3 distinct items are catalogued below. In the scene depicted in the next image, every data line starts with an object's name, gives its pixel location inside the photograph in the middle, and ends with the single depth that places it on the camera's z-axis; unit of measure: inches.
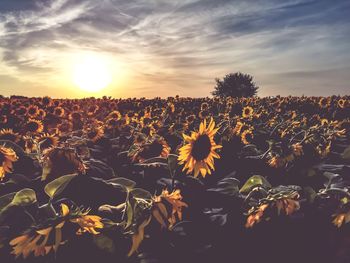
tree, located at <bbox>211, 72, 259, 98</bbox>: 2529.5
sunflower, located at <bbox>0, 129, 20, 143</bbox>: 154.7
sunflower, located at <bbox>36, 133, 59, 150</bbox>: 137.3
